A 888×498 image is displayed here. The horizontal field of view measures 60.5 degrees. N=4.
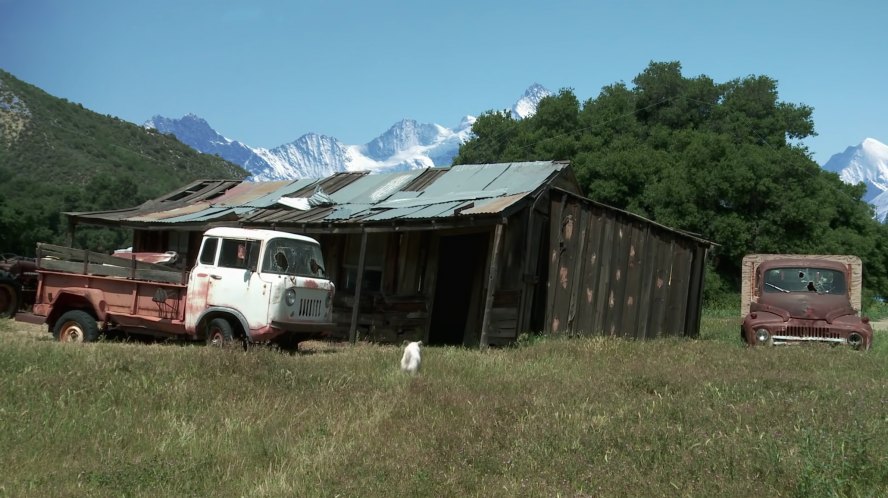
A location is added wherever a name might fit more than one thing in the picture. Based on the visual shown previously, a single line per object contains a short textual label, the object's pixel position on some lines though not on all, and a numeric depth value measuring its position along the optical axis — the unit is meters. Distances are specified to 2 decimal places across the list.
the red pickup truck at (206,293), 11.54
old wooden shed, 14.49
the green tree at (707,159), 31.41
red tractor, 17.61
